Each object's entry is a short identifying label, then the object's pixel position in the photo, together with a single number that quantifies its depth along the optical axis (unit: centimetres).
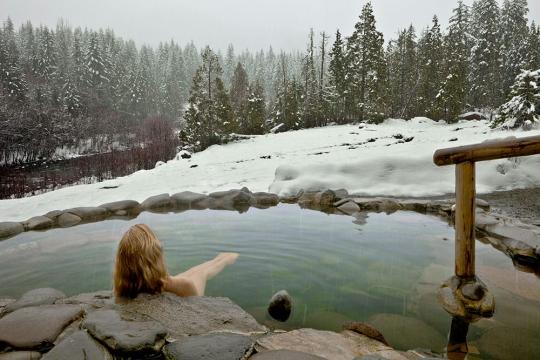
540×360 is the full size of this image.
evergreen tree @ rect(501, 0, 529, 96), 3372
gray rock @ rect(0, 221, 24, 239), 651
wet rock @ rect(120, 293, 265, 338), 265
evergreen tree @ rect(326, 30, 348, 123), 3397
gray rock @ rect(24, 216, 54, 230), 696
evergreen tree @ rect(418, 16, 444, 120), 3434
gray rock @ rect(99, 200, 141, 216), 812
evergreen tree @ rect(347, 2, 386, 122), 3123
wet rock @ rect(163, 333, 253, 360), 216
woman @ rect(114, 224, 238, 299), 275
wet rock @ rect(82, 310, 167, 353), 215
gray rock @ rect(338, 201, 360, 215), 801
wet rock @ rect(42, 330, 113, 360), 203
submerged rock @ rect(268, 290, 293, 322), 346
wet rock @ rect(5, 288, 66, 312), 319
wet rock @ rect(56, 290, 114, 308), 318
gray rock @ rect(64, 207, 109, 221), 766
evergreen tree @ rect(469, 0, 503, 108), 3478
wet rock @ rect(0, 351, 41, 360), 221
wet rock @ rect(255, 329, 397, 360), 242
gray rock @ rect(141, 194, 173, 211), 856
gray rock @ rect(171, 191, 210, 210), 873
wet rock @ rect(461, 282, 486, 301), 341
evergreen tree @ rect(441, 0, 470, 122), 2864
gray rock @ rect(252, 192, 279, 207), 900
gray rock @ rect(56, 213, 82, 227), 728
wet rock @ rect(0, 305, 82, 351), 242
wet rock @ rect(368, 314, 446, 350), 293
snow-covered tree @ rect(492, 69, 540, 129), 1522
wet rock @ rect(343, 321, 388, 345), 291
